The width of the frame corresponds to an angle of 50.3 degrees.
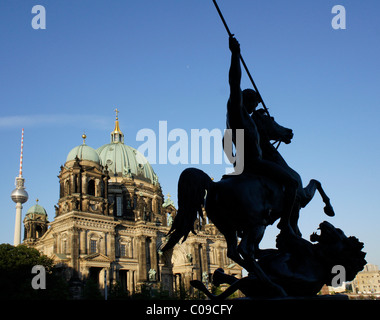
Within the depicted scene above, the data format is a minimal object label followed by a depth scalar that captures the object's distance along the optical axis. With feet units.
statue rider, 23.07
